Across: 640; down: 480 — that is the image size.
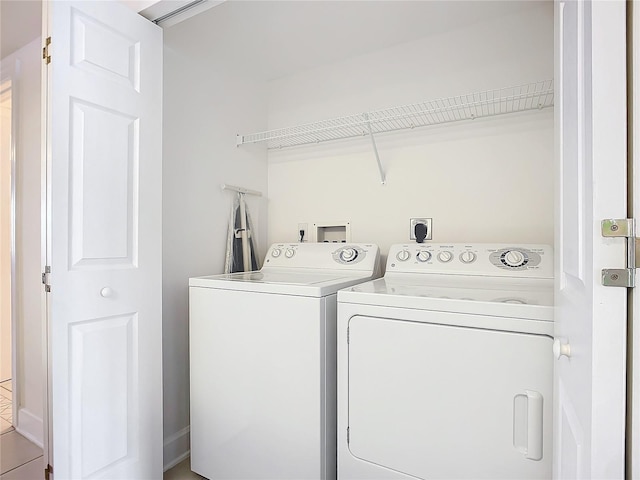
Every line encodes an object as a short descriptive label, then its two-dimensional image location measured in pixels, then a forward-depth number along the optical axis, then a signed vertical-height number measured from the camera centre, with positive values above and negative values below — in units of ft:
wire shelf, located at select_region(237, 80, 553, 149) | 5.82 +2.43
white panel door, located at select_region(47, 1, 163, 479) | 4.10 +0.02
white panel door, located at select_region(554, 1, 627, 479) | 1.75 -0.01
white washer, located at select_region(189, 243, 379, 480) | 4.59 -1.96
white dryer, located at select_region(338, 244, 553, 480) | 3.43 -1.56
